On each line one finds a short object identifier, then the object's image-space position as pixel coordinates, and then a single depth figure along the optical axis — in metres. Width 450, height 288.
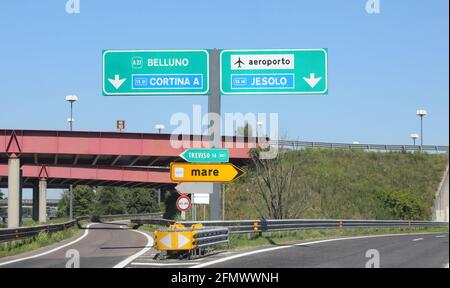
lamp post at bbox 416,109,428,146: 71.94
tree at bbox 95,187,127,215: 132.51
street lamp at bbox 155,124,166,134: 84.16
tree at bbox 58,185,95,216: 140.50
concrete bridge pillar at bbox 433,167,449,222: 57.03
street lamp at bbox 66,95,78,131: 66.44
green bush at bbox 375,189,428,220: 53.91
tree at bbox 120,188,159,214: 128.62
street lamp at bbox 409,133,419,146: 91.25
